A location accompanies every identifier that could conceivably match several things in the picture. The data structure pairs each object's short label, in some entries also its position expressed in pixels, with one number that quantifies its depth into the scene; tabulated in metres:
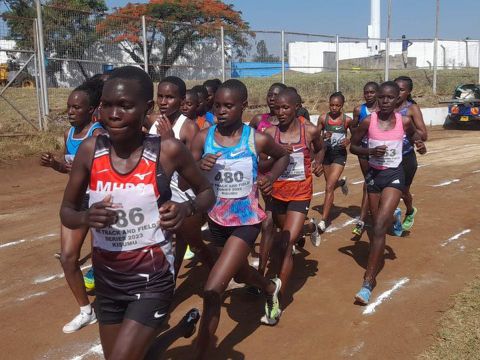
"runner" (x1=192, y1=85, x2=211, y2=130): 6.65
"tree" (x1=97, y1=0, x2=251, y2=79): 14.19
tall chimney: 54.69
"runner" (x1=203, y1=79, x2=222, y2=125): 7.31
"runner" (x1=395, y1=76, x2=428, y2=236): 6.57
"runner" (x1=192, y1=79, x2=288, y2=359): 4.14
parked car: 20.88
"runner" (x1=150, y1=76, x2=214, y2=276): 4.63
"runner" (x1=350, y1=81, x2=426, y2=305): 5.45
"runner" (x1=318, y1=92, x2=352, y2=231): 8.23
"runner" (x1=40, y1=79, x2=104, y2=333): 4.48
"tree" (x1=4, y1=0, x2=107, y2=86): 12.84
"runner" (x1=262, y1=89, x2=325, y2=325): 5.14
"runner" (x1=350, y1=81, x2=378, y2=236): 7.25
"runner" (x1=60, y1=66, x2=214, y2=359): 2.73
